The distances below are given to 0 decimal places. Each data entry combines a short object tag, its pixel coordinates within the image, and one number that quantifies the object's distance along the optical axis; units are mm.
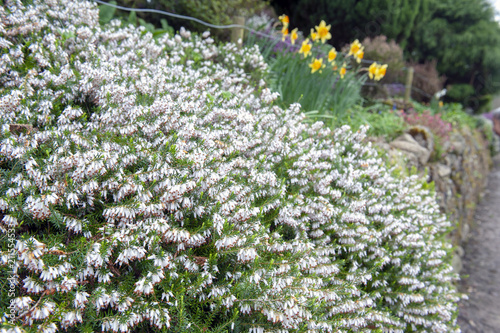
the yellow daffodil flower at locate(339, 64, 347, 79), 4662
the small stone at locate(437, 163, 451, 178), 5925
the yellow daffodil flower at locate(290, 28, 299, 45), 4688
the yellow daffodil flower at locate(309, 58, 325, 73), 4267
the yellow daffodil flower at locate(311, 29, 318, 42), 4688
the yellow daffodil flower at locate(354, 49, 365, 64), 4717
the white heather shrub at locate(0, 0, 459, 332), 1571
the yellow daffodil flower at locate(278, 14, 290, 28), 4840
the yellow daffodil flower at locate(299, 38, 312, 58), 4460
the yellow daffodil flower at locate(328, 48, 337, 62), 4445
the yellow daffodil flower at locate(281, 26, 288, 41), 4825
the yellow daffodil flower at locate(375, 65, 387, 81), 4914
